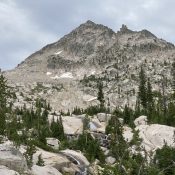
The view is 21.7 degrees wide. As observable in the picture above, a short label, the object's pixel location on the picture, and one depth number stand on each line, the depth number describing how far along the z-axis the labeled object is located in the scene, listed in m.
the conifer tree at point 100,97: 134.57
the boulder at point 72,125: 94.01
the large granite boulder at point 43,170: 42.22
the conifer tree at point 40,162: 48.84
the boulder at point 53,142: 72.96
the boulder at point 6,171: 37.17
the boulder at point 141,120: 98.16
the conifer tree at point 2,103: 68.69
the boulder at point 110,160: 65.81
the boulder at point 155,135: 78.50
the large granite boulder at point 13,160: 40.76
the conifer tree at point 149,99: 122.44
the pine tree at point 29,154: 43.37
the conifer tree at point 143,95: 125.93
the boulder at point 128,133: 81.19
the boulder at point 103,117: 112.74
